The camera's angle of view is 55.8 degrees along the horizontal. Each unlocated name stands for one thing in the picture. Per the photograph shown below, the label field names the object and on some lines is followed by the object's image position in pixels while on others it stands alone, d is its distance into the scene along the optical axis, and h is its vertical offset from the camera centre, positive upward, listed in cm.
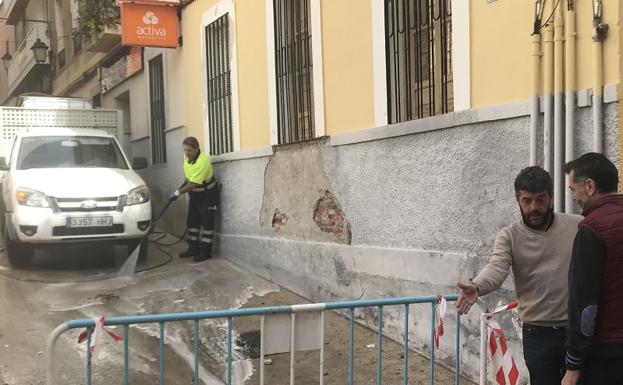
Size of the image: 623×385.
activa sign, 966 +254
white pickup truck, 752 -22
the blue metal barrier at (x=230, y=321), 264 -71
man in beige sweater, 270 -49
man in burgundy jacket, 219 -51
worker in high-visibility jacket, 856 -37
